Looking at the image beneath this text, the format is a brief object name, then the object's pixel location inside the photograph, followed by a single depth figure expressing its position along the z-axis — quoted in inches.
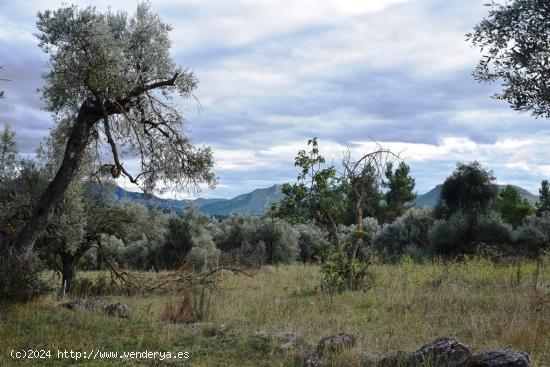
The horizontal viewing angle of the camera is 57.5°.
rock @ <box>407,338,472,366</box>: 260.8
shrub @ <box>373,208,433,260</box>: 1114.7
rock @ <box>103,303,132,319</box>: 439.2
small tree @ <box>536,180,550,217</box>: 2065.0
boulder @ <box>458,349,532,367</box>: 238.1
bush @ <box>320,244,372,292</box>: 609.6
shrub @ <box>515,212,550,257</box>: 933.2
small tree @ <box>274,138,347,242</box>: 643.9
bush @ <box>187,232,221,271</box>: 1050.7
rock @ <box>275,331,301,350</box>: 323.9
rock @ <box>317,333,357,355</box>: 297.0
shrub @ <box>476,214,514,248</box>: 939.3
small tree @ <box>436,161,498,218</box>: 1015.0
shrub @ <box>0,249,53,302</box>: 454.0
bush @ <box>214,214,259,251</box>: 1338.6
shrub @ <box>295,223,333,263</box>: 1455.5
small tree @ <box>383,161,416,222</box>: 2383.1
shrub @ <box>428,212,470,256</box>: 954.1
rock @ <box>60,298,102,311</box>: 462.6
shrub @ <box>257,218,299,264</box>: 1283.2
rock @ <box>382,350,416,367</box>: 273.0
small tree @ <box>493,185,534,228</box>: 1826.8
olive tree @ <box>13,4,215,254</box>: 463.8
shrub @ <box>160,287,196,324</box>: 430.6
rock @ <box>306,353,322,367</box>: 283.0
